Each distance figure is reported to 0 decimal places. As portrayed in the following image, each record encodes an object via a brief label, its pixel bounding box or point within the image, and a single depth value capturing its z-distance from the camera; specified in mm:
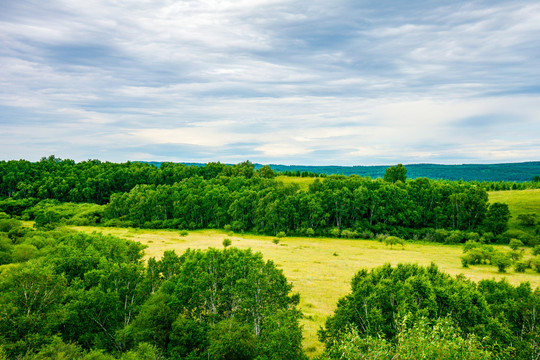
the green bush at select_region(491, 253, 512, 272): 63875
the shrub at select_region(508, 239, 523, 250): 81438
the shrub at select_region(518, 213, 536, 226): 104688
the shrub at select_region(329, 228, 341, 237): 107000
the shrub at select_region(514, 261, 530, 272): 65312
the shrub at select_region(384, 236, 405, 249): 93938
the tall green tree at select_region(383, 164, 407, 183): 150625
